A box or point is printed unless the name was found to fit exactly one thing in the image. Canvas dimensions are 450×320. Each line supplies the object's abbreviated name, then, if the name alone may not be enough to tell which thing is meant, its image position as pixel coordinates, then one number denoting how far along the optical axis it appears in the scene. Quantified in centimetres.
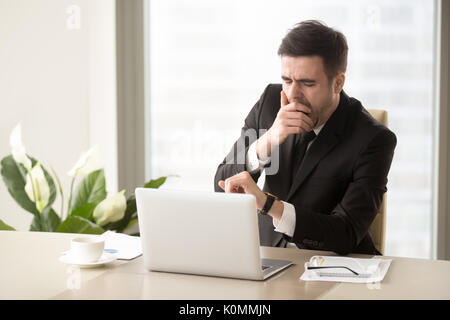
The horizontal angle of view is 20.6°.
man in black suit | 366
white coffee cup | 321
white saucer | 321
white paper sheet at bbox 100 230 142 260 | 335
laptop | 304
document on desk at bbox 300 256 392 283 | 310
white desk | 298
